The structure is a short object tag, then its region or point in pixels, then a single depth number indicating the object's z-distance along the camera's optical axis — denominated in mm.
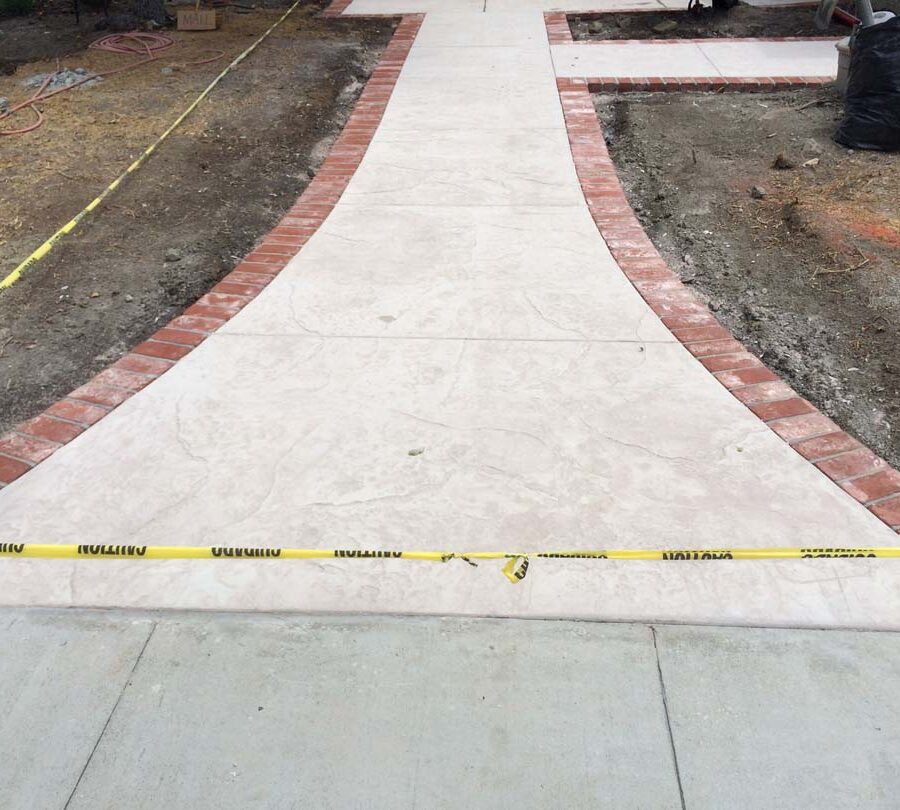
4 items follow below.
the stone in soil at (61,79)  7160
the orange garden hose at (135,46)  7588
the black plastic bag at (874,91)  5117
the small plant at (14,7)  9719
